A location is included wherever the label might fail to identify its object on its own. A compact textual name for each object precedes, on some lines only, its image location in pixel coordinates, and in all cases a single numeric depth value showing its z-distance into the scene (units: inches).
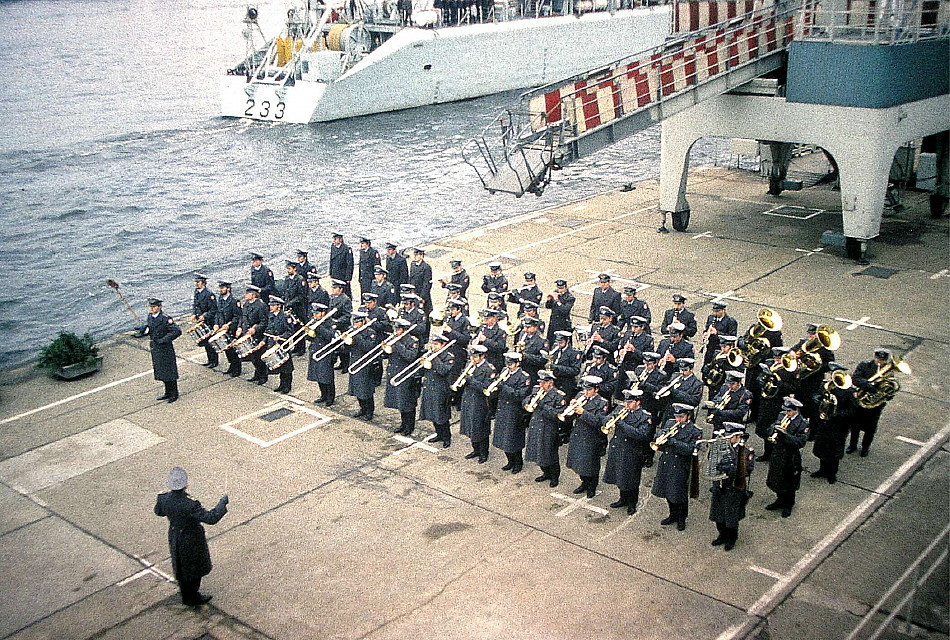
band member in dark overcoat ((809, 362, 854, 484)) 486.9
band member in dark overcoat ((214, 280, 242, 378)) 671.1
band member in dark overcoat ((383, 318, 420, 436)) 565.9
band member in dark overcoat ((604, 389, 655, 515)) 463.5
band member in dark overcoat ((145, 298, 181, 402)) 626.2
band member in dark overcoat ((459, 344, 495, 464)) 525.7
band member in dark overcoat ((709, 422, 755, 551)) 430.9
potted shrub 687.1
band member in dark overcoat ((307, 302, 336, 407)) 611.8
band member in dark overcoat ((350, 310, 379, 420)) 590.6
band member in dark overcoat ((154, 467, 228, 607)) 402.9
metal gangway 761.0
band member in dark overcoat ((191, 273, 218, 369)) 683.4
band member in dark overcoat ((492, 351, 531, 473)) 510.9
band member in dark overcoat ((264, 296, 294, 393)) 642.2
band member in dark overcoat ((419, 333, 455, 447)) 551.2
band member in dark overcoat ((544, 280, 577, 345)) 664.4
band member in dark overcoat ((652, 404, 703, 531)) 449.4
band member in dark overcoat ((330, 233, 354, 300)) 773.9
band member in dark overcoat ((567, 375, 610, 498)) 479.5
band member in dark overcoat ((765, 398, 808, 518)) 453.4
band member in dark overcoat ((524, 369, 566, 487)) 493.0
